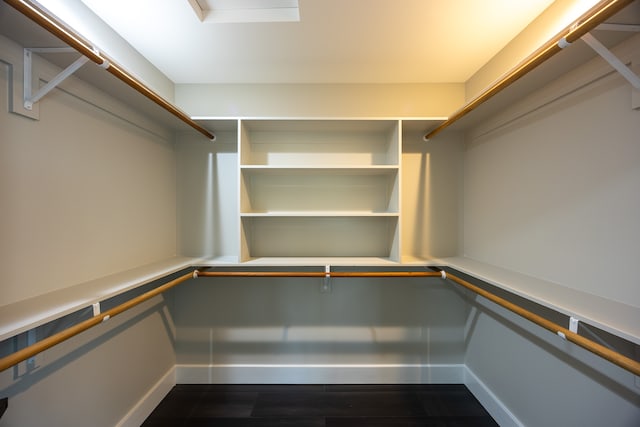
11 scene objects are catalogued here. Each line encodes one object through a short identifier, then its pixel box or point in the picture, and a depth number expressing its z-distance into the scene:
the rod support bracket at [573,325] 0.93
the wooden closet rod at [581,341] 0.74
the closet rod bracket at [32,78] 1.03
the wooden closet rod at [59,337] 0.74
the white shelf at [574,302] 0.82
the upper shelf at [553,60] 0.81
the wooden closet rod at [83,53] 0.85
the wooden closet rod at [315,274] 1.72
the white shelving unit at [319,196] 2.04
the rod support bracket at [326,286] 2.08
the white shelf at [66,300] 0.82
